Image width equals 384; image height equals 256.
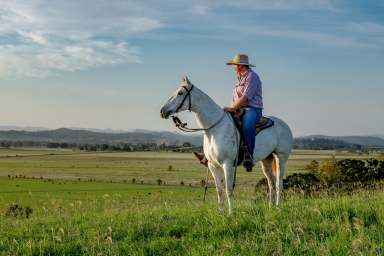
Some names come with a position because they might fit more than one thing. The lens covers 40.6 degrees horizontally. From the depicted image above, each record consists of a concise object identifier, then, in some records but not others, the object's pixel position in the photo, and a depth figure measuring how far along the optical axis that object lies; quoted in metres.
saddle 10.94
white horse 10.47
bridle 10.53
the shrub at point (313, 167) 40.72
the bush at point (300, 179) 31.78
